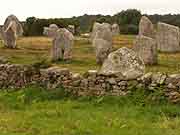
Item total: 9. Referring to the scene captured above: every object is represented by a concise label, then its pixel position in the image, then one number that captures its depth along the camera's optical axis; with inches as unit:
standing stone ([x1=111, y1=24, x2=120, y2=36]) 2338.3
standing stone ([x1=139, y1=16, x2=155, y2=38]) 1432.1
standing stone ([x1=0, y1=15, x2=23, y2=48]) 1501.0
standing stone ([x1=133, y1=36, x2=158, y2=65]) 1109.1
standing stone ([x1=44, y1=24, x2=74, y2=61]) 1196.5
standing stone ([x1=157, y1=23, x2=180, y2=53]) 1419.8
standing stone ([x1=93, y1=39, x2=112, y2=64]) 1138.7
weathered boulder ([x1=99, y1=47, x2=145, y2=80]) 698.1
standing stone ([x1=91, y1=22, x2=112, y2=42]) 1243.9
